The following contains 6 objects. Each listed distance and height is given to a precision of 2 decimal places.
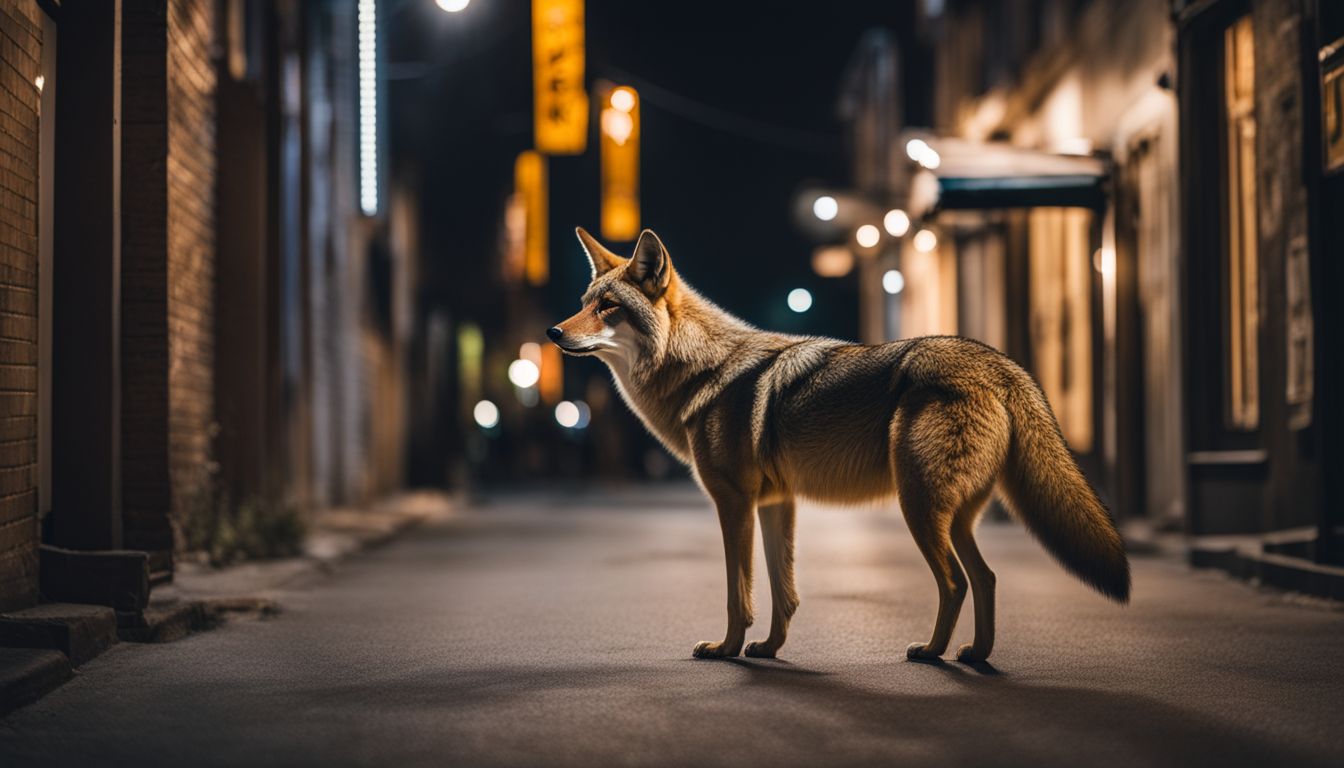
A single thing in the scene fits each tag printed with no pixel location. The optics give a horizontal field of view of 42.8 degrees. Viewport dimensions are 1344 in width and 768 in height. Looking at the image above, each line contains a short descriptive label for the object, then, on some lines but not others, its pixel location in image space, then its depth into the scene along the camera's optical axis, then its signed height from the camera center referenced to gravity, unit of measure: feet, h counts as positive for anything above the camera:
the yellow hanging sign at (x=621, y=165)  116.47 +18.66
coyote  24.82 -0.06
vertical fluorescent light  76.95 +13.45
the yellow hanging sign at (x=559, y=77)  100.22 +20.71
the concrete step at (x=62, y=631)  26.04 -3.05
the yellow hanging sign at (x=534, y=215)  168.96 +21.62
